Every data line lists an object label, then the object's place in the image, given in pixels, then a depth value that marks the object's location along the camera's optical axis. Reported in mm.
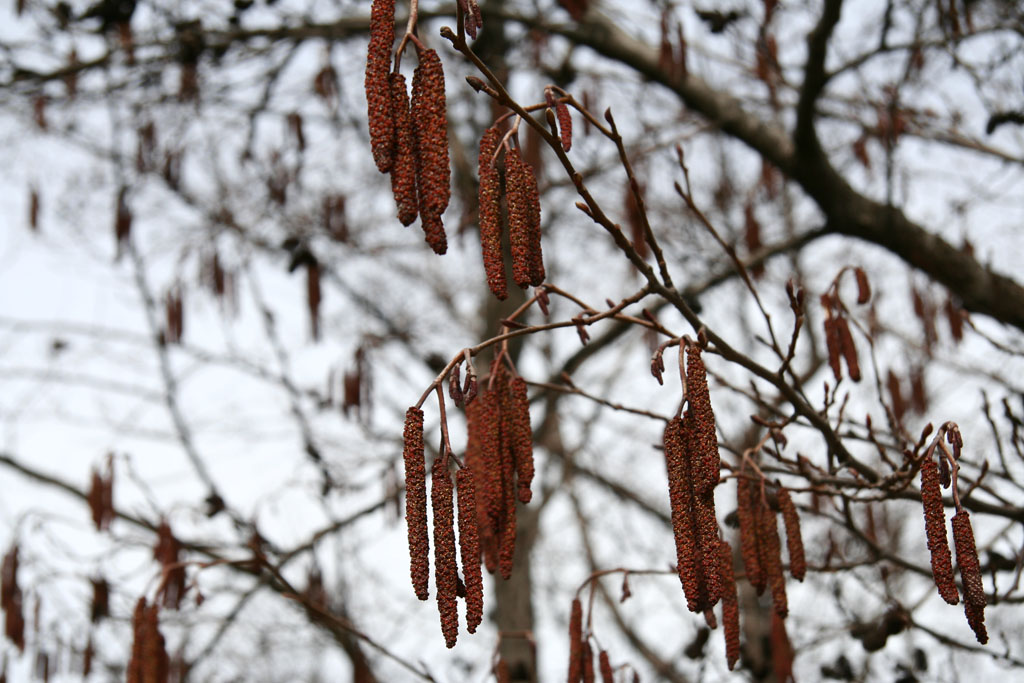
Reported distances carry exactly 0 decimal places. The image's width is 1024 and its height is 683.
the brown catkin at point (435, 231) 882
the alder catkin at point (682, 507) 932
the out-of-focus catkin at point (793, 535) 1049
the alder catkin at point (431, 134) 884
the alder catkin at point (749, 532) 1030
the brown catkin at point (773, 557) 1032
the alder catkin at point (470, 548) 914
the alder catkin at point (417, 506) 911
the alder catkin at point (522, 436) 978
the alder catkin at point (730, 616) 1008
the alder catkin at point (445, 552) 910
